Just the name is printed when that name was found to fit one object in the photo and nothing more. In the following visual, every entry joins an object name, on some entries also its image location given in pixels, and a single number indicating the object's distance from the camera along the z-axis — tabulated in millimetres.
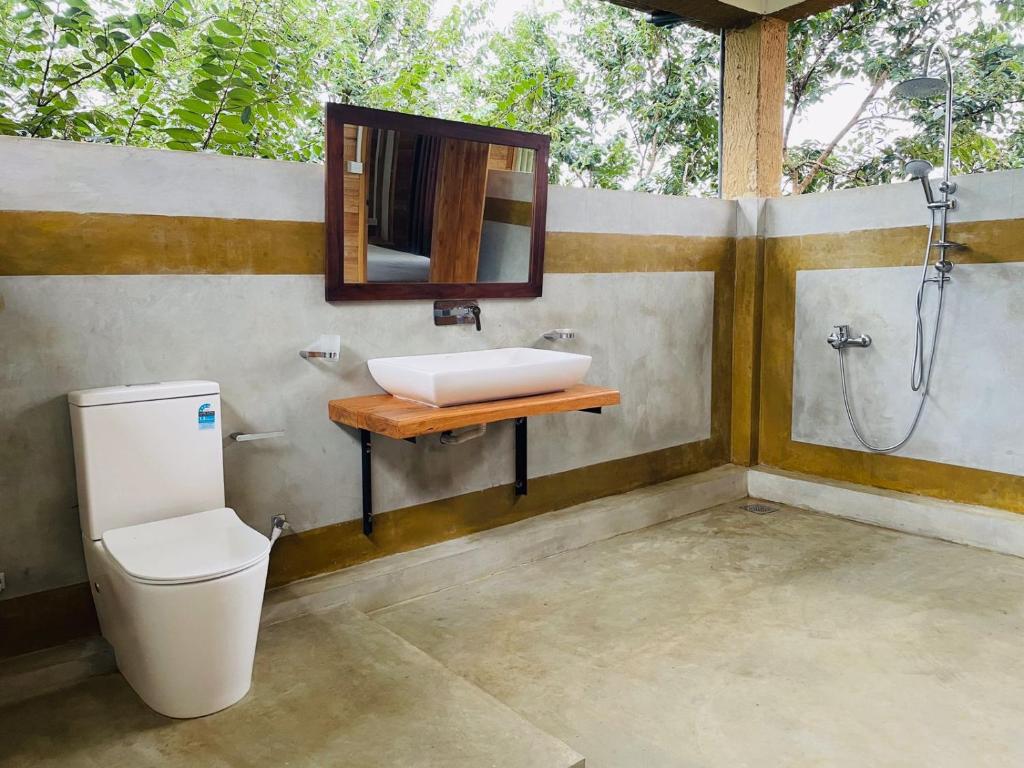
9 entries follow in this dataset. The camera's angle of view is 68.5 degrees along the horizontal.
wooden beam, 3844
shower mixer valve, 3748
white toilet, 1870
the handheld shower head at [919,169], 3217
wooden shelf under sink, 2459
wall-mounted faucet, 3045
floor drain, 3962
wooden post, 4086
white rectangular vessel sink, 2559
